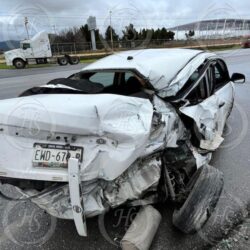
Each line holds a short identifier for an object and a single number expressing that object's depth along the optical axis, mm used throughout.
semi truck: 24859
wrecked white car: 2203
